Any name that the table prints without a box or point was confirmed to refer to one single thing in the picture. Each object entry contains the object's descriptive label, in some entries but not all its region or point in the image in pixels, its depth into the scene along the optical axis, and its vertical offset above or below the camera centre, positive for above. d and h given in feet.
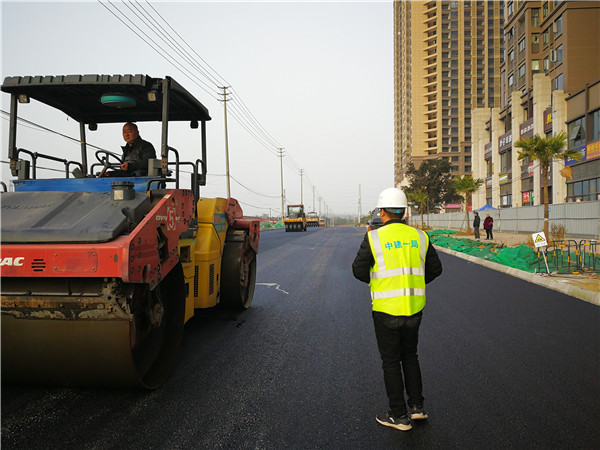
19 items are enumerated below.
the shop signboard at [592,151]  98.79 +14.83
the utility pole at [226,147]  120.16 +20.57
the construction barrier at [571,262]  35.13 -3.91
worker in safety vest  10.10 -1.85
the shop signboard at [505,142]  157.27 +27.19
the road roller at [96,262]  9.39 -0.95
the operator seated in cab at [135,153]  14.58 +2.31
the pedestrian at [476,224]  82.12 -1.47
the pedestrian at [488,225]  75.10 -1.45
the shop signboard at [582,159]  104.63 +13.74
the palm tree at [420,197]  144.87 +6.63
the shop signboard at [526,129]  139.85 +28.48
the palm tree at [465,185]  107.76 +7.81
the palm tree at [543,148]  59.93 +9.42
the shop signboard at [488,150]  178.80 +27.16
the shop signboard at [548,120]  123.36 +27.18
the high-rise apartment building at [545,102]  106.11 +34.65
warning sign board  31.50 -1.72
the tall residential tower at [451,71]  362.12 +124.46
